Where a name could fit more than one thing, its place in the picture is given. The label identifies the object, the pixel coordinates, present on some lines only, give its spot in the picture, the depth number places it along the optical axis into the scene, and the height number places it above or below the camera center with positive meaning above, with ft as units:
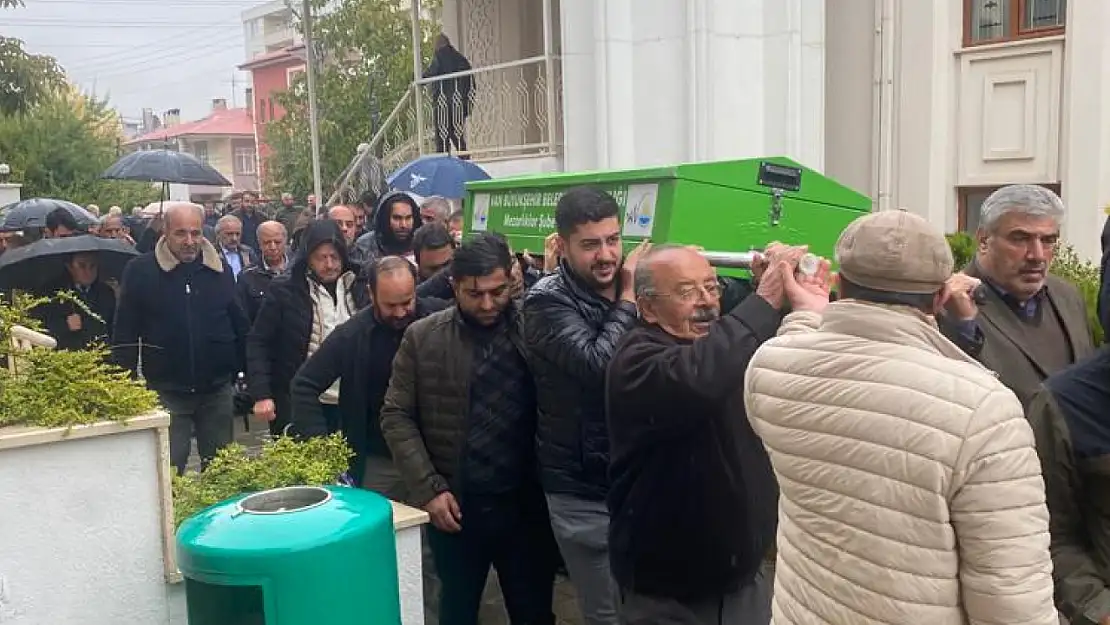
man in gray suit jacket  10.35 -1.15
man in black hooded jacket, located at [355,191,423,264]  20.76 -0.32
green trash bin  8.21 -2.85
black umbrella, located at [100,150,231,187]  36.86 +1.69
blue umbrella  29.07 +0.91
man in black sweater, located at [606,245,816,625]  8.86 -2.27
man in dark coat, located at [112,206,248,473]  18.26 -2.04
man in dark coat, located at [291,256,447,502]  13.84 -2.19
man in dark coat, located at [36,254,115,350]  21.20 -1.94
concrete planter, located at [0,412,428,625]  8.95 -2.77
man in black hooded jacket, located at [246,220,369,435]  17.44 -1.69
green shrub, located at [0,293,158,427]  9.42 -1.61
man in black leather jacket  11.18 -2.06
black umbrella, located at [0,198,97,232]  36.29 +0.20
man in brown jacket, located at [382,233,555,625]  12.17 -2.78
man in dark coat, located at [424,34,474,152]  38.32 +4.07
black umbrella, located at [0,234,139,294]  20.49 -0.85
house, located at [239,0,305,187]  236.02 +33.51
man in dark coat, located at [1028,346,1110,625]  7.64 -2.18
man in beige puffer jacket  6.17 -1.67
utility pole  44.70 +5.56
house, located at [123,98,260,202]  261.03 +17.99
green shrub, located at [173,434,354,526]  10.43 -2.69
